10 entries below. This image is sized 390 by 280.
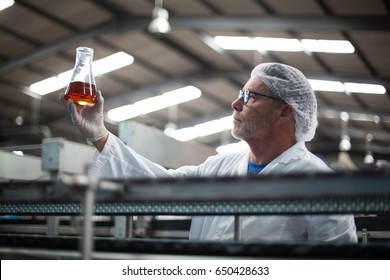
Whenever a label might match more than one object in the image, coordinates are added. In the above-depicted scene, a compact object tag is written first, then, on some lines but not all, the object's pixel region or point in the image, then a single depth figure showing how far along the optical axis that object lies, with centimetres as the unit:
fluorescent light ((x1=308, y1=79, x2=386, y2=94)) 923
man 167
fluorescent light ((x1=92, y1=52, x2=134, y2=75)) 934
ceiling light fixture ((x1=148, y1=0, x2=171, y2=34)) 546
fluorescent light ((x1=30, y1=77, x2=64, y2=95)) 998
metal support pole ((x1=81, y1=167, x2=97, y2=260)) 86
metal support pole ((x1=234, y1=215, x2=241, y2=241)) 126
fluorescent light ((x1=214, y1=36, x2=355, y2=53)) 759
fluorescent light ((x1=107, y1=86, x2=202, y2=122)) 1166
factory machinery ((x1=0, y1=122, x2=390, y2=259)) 84
